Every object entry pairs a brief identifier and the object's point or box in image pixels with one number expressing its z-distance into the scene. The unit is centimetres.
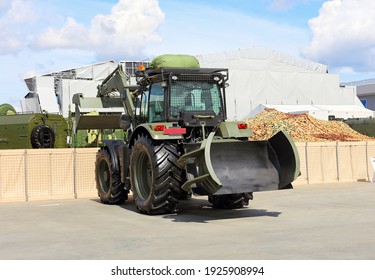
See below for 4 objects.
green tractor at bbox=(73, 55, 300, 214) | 966
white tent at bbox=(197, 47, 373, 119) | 6197
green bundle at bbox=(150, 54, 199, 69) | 1118
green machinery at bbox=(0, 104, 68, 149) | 2189
